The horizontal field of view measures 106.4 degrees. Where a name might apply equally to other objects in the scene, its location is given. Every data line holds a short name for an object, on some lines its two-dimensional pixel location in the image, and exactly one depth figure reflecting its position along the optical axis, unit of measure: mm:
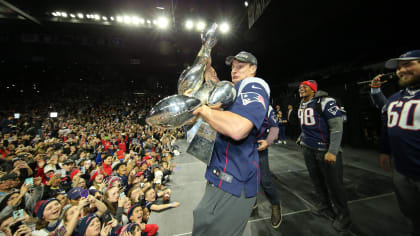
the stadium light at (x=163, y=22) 10442
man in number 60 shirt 1311
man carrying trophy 828
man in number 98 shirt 1938
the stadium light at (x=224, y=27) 8527
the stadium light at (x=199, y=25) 11056
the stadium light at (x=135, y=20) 11777
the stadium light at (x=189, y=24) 11177
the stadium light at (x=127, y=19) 11693
